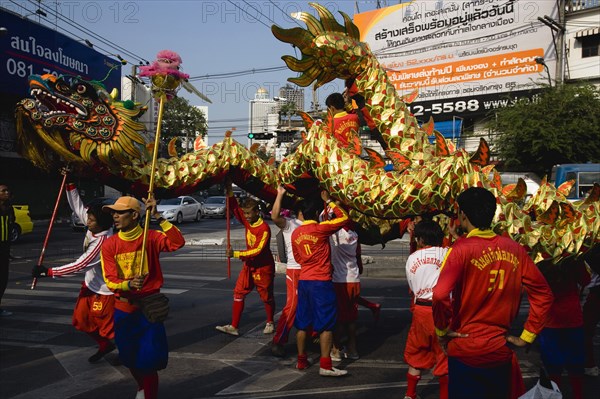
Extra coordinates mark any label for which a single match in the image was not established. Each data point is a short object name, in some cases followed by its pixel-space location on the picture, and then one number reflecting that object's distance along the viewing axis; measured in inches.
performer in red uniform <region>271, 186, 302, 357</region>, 253.8
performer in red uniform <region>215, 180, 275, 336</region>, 293.9
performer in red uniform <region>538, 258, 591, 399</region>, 187.6
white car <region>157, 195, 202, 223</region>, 1104.8
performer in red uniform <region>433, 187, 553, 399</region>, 130.3
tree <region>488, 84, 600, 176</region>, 944.9
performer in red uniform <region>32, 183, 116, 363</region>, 235.6
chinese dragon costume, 200.5
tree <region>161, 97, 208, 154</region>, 1627.7
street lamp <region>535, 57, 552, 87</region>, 1061.1
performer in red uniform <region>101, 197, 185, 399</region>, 171.8
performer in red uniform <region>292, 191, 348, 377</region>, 225.1
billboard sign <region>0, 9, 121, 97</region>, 968.9
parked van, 760.3
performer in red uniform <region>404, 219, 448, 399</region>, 191.6
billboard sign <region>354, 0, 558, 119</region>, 1145.4
